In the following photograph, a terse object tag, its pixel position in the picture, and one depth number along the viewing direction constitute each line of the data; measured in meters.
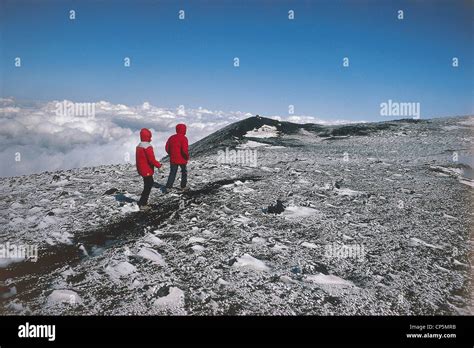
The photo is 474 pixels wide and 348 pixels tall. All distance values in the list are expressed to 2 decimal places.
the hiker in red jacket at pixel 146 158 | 7.73
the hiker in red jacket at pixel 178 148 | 9.32
